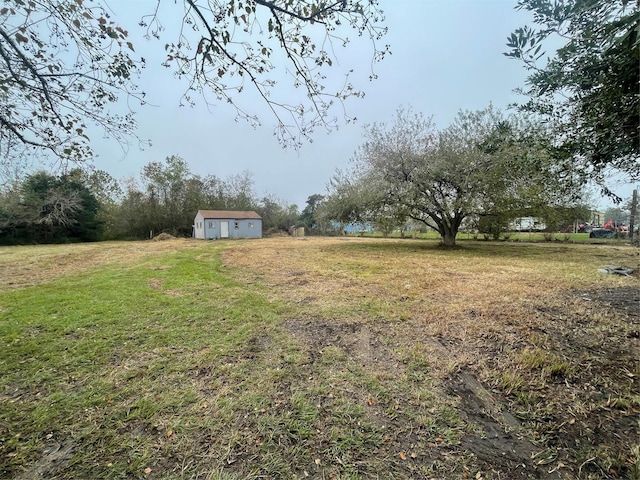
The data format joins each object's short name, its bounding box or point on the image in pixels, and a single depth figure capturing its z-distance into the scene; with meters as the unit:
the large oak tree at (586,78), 1.87
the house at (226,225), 23.00
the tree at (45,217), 16.17
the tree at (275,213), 30.28
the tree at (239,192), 28.91
